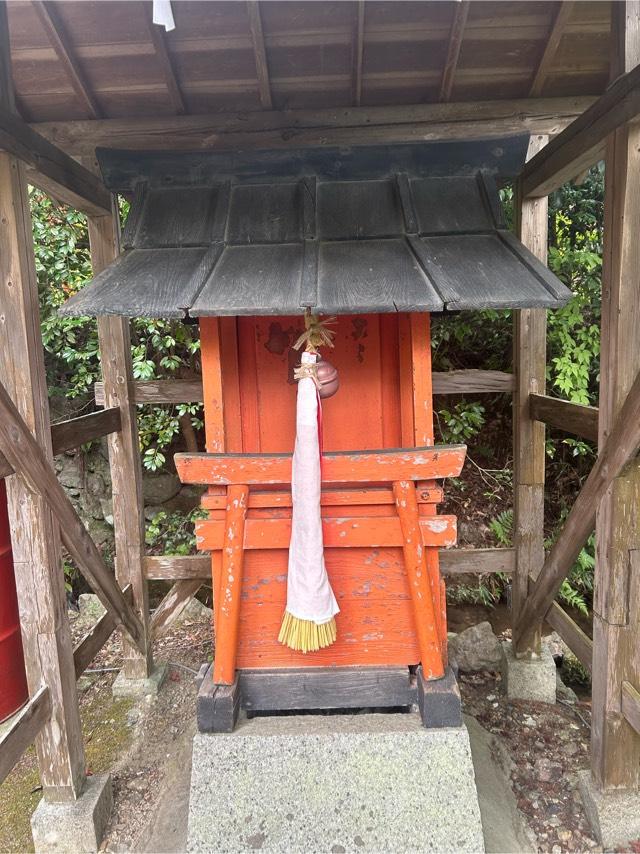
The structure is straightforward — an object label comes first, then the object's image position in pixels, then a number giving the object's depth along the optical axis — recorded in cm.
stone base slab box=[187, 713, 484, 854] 189
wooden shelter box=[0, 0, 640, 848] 203
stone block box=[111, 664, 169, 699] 326
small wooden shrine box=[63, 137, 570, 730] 193
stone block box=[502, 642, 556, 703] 313
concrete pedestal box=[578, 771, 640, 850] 214
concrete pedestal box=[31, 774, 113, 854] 219
